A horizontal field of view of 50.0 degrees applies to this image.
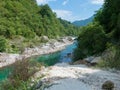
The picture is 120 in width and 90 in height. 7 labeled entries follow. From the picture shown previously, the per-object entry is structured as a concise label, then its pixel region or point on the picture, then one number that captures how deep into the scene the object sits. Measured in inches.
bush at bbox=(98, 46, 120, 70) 353.6
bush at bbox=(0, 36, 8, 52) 995.0
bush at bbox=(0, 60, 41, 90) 216.4
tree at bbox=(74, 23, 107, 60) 594.4
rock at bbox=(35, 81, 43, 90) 213.7
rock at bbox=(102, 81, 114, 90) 220.5
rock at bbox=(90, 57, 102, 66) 437.5
